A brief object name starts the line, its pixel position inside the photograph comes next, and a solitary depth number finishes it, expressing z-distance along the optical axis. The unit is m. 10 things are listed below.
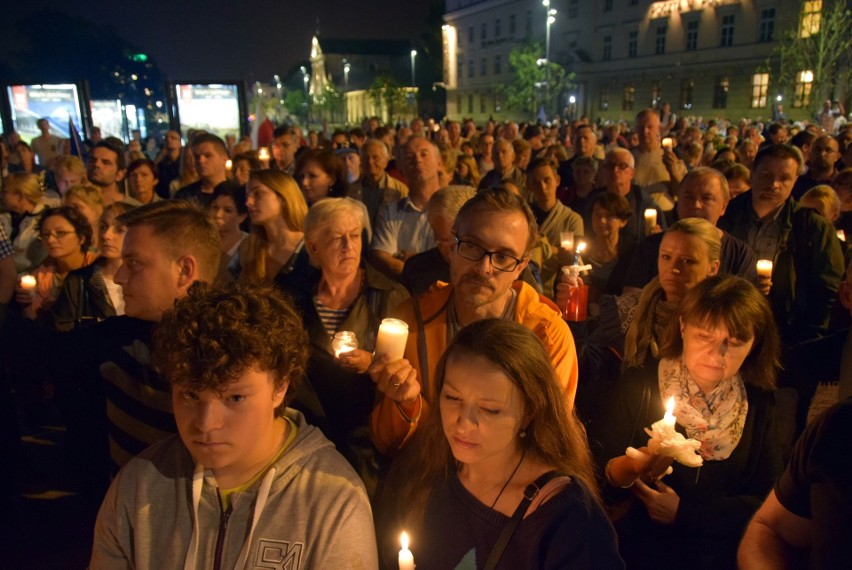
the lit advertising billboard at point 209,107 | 13.51
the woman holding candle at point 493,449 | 1.86
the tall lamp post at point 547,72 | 43.89
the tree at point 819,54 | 32.09
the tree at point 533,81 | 51.53
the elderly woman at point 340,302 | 2.77
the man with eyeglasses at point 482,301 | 2.53
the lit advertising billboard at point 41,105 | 12.53
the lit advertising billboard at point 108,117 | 16.63
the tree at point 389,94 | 58.28
